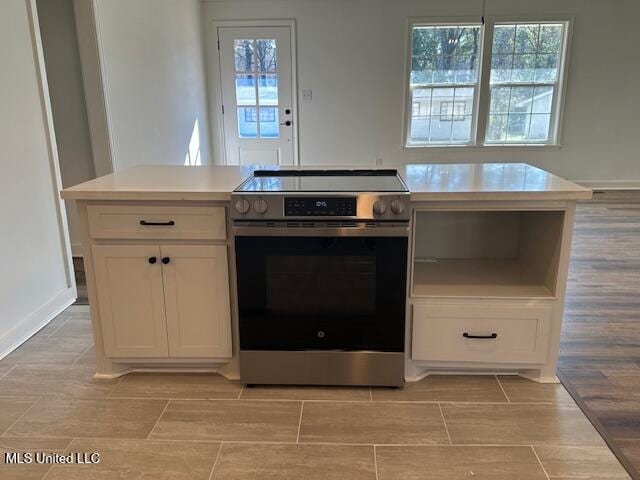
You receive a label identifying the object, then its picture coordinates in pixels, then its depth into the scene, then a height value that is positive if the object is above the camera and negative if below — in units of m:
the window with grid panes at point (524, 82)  6.09 +0.32
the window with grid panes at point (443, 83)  6.12 +0.31
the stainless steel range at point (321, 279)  1.87 -0.66
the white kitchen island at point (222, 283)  1.96 -0.74
